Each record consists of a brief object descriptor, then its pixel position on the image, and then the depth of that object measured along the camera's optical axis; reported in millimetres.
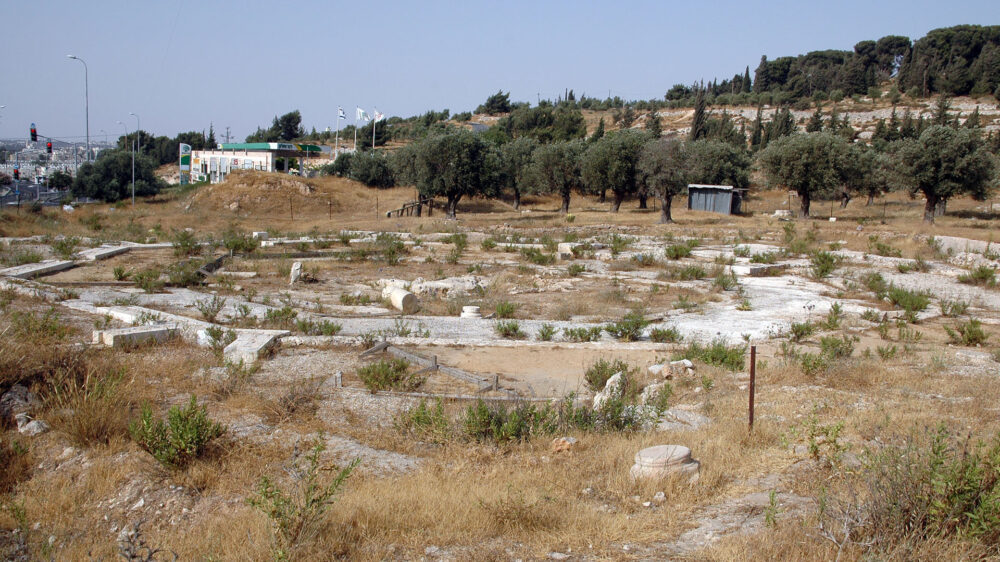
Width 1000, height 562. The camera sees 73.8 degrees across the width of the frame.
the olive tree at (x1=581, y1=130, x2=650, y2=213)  43875
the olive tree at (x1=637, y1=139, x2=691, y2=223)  37625
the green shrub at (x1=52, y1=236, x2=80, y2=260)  20228
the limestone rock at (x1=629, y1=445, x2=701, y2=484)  5188
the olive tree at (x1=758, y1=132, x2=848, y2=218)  38375
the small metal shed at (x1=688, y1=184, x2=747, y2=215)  43812
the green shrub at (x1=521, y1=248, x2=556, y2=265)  22219
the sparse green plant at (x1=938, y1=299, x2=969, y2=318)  13866
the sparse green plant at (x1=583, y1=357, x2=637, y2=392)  8422
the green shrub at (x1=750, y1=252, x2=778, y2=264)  21609
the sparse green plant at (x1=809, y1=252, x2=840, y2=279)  19016
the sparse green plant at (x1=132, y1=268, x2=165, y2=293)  14952
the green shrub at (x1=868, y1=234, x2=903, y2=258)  23477
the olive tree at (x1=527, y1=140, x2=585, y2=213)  46812
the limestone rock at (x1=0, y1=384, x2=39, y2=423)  6777
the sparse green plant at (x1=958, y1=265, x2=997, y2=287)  17886
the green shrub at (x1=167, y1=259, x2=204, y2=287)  15998
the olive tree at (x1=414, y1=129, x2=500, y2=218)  40000
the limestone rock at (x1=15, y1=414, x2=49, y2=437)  6449
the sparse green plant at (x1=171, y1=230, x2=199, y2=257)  22328
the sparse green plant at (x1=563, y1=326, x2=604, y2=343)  11062
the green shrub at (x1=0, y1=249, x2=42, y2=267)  18055
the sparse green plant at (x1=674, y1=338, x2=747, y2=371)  9281
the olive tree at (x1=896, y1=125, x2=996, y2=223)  33562
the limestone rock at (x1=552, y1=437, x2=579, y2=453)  5969
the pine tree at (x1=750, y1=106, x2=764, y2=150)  75656
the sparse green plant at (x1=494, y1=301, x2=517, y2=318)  13031
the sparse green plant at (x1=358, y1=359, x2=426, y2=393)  7992
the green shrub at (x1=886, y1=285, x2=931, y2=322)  13343
